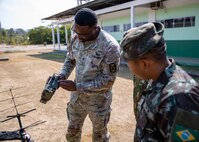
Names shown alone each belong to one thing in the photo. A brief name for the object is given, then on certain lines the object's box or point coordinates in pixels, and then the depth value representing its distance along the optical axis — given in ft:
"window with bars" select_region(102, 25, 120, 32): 54.46
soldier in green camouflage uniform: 2.85
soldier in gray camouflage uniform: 6.64
